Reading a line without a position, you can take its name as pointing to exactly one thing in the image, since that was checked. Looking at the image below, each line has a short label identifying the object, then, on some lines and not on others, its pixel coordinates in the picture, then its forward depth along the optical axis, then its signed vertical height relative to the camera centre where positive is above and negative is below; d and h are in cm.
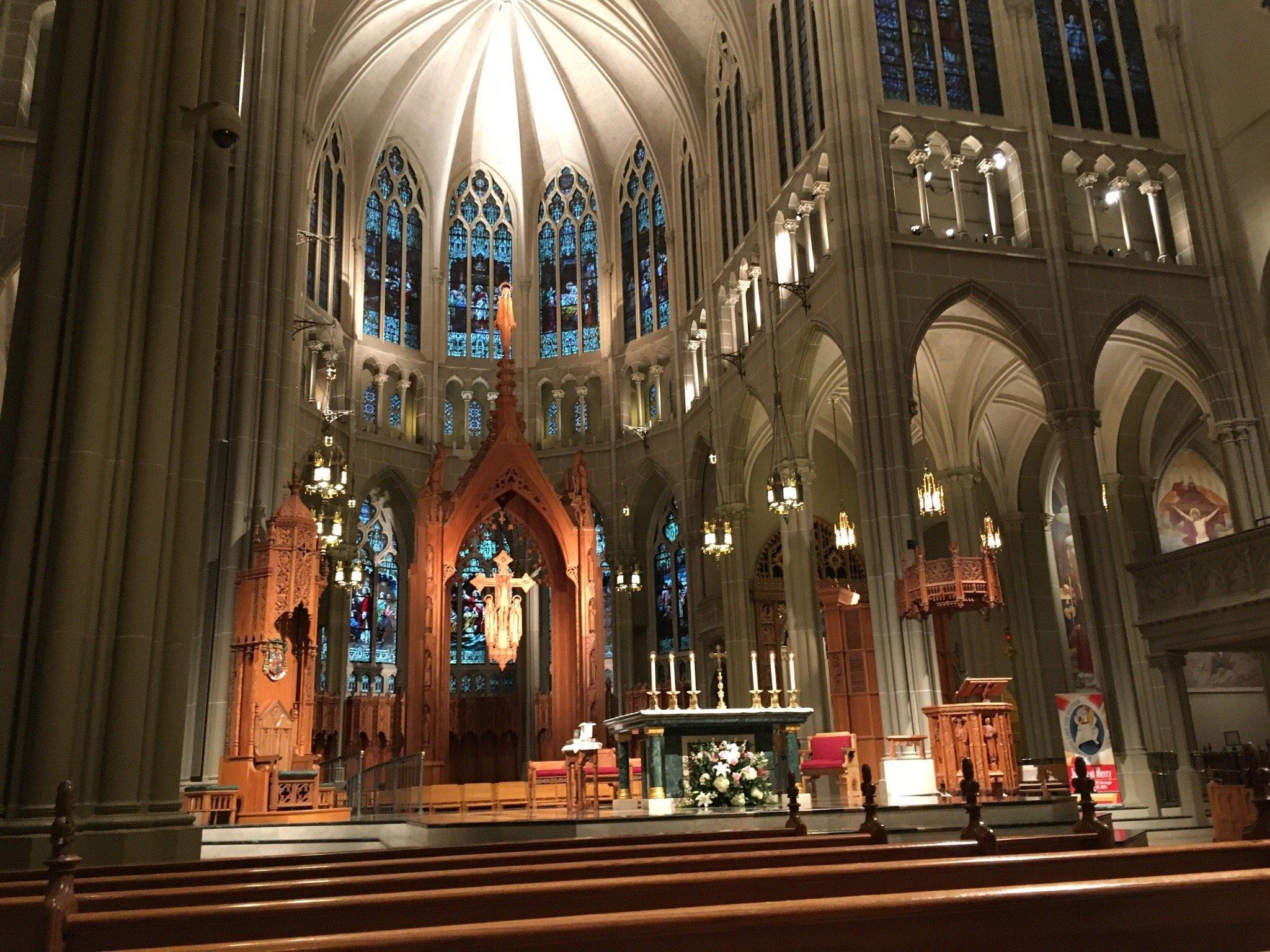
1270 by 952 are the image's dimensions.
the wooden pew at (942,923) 244 -33
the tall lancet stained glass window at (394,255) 2841 +1388
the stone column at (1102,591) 1656 +272
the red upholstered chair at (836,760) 1478 +26
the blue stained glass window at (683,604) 2698 +431
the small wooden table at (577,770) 1295 +23
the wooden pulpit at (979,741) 1301 +38
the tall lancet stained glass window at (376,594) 2617 +482
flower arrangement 1112 +5
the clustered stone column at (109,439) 698 +247
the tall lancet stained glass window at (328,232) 2572 +1320
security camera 845 +514
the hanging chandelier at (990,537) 1968 +423
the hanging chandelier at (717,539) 1941 +425
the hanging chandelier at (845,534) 1959 +429
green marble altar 1195 +56
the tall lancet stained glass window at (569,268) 3005 +1400
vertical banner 1458 +51
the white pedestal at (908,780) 1433 -4
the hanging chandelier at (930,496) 1736 +431
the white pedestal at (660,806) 1130 -20
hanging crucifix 1805 +289
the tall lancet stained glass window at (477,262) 2975 +1422
